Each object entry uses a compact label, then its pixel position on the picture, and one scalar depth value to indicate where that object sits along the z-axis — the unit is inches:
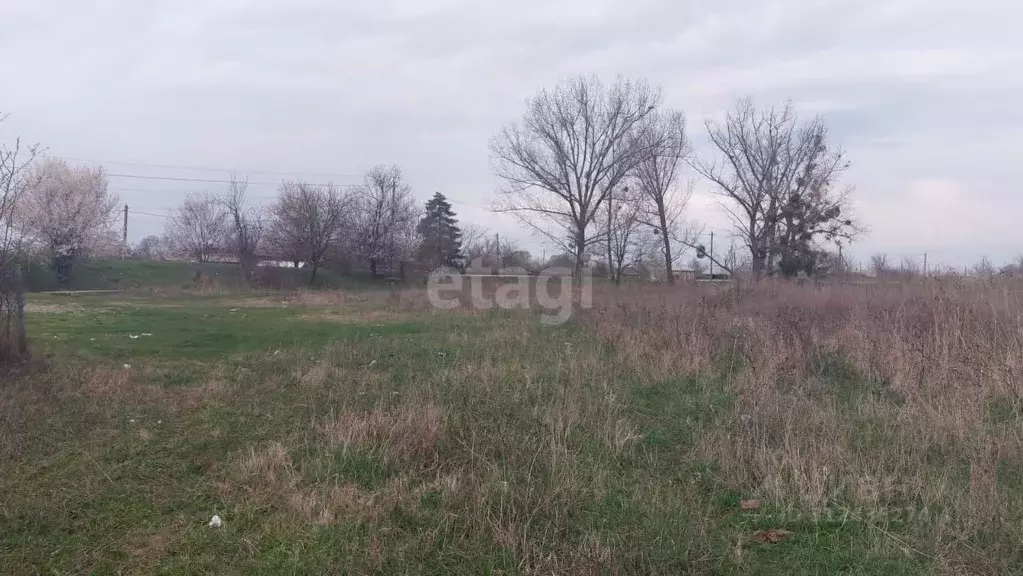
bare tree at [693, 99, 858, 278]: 1103.6
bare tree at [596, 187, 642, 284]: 1195.9
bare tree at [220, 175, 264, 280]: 1456.7
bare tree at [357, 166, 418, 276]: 1685.5
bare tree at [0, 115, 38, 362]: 270.7
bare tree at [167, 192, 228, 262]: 2082.9
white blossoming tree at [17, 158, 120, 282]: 1217.4
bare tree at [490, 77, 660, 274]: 1162.0
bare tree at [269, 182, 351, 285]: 1529.3
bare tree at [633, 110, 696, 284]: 1171.3
